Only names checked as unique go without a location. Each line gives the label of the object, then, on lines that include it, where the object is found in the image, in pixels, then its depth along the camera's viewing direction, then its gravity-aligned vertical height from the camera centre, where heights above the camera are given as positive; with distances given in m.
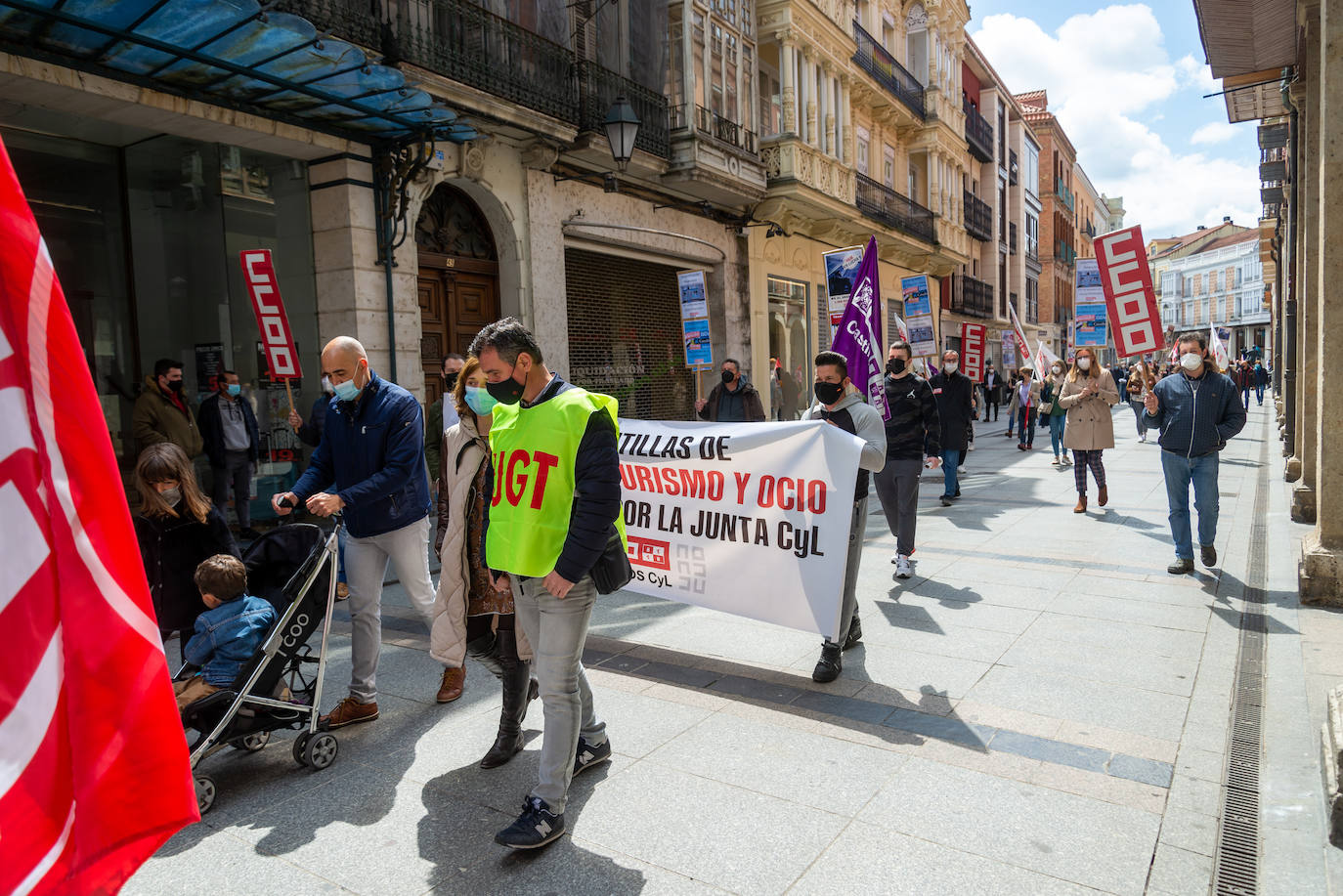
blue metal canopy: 7.04 +3.15
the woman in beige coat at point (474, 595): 3.96 -0.84
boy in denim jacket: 3.78 -0.92
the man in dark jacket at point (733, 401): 10.11 -0.03
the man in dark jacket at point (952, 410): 11.55 -0.27
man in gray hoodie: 5.11 -0.21
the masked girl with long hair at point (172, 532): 4.12 -0.54
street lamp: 11.94 +3.64
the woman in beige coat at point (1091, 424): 10.18 -0.43
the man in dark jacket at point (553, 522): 3.21 -0.43
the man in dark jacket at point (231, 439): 9.42 -0.26
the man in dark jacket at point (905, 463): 7.12 -0.56
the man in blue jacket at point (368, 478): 4.32 -0.33
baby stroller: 3.61 -1.09
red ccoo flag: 1.09 -0.28
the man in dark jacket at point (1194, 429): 7.03 -0.37
